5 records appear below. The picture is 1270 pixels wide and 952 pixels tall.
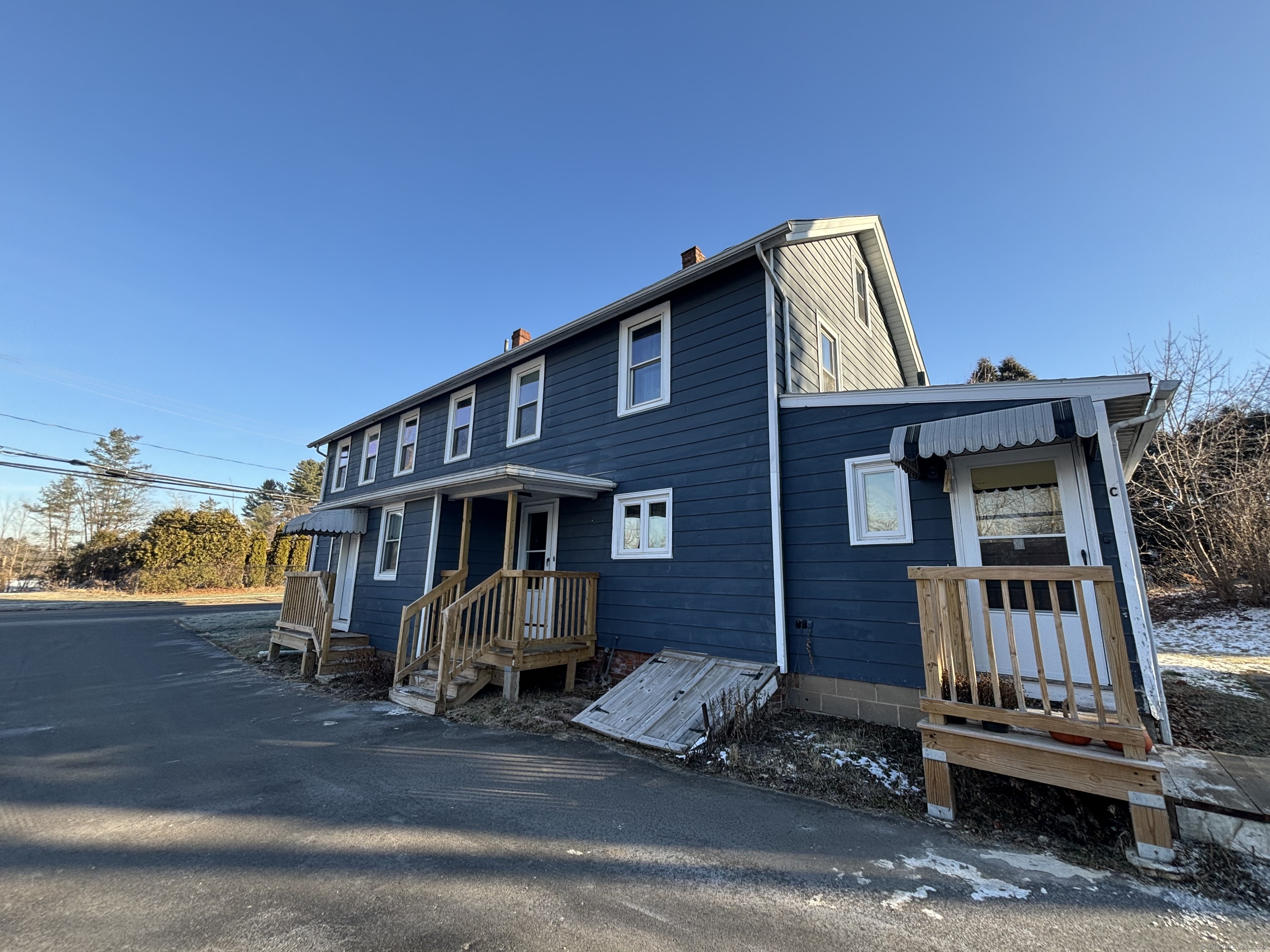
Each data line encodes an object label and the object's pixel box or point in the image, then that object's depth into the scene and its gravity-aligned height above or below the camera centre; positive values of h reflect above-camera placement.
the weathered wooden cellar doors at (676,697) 5.34 -1.24
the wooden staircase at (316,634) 9.27 -1.01
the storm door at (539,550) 7.50 +0.57
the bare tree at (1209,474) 11.58 +3.01
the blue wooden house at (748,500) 4.74 +1.09
